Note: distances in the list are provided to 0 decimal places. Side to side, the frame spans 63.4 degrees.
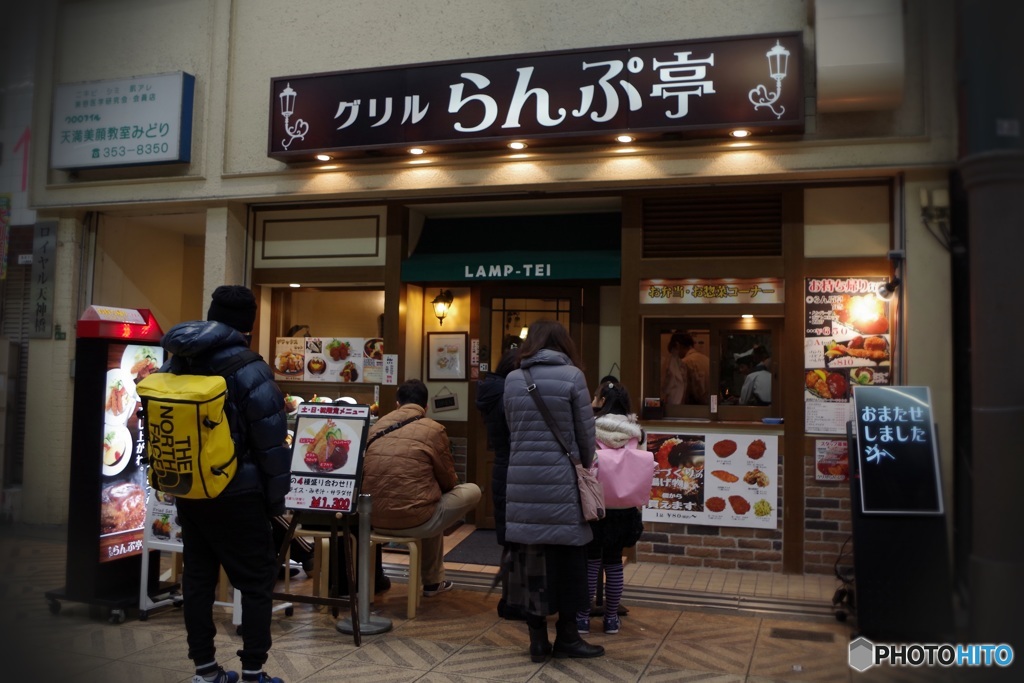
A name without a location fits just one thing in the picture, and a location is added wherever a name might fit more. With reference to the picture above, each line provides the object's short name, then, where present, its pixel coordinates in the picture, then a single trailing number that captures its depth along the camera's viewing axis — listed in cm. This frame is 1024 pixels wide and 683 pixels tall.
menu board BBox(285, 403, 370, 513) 490
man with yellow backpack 355
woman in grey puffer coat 428
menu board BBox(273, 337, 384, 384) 751
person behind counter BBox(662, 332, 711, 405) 659
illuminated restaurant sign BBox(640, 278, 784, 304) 632
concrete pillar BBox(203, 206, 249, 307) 738
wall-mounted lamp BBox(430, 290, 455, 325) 775
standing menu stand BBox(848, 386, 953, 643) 457
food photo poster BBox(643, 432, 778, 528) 619
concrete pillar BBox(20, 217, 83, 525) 759
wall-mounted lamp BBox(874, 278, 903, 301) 584
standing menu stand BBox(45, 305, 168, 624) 492
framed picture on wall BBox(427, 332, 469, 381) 764
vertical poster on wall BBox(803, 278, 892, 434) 603
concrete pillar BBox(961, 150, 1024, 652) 251
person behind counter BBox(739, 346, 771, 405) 644
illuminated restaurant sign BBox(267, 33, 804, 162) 575
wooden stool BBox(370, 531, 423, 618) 515
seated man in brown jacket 508
